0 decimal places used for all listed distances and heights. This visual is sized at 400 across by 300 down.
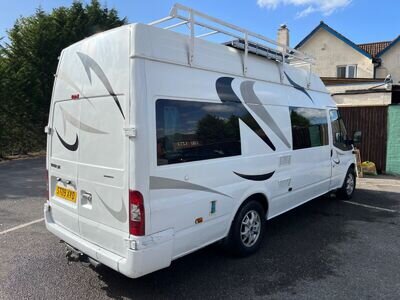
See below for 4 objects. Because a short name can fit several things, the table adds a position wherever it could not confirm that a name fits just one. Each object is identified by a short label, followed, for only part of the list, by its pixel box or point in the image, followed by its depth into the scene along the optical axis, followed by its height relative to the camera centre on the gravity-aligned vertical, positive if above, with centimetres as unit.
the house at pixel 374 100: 1070 +103
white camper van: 294 -18
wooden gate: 1084 +2
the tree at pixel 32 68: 1430 +270
